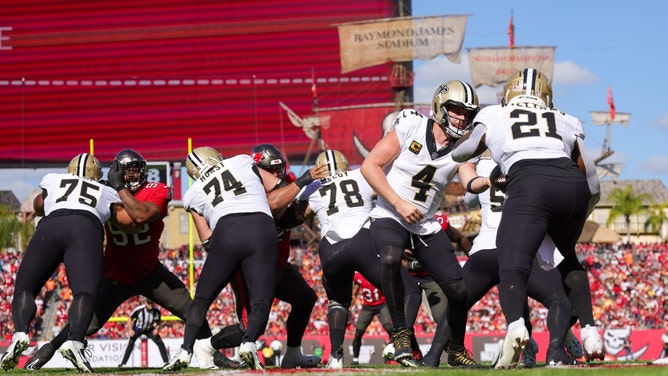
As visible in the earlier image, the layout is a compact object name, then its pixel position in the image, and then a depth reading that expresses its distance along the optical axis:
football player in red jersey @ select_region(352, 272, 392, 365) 31.95
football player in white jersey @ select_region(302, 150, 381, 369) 19.53
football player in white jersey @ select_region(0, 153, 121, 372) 17.14
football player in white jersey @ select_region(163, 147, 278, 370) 16.64
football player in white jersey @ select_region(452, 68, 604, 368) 13.34
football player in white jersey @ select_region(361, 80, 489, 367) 16.47
